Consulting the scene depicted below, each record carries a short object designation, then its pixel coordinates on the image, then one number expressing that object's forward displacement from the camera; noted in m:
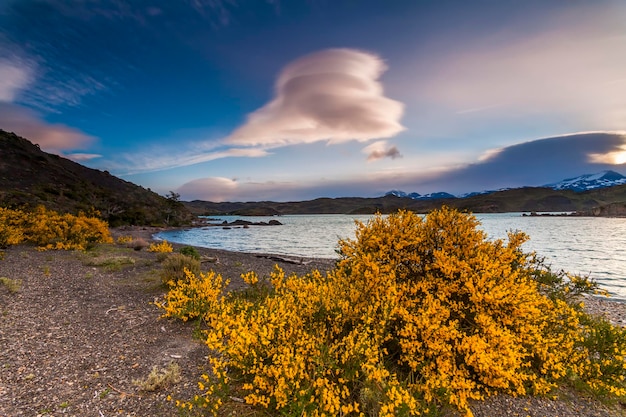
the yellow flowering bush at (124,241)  25.09
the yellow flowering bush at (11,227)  15.99
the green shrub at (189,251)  17.60
